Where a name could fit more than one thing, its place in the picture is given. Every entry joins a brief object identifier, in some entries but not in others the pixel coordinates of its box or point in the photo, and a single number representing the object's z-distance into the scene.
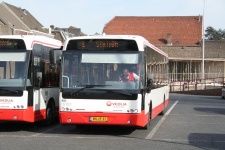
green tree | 142.75
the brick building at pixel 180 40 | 74.69
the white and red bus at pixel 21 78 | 13.86
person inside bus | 13.25
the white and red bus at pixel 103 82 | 13.22
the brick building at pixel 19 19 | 61.53
